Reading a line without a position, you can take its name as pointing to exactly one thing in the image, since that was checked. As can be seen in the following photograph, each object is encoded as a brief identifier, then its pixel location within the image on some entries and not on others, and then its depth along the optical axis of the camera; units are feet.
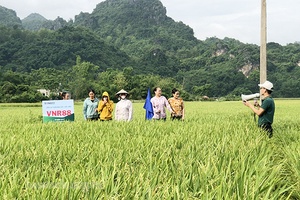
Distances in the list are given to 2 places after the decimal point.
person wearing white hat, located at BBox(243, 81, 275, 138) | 16.70
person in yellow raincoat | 26.05
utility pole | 30.48
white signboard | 28.91
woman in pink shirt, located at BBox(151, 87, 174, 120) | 25.62
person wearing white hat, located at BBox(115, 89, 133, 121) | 24.84
